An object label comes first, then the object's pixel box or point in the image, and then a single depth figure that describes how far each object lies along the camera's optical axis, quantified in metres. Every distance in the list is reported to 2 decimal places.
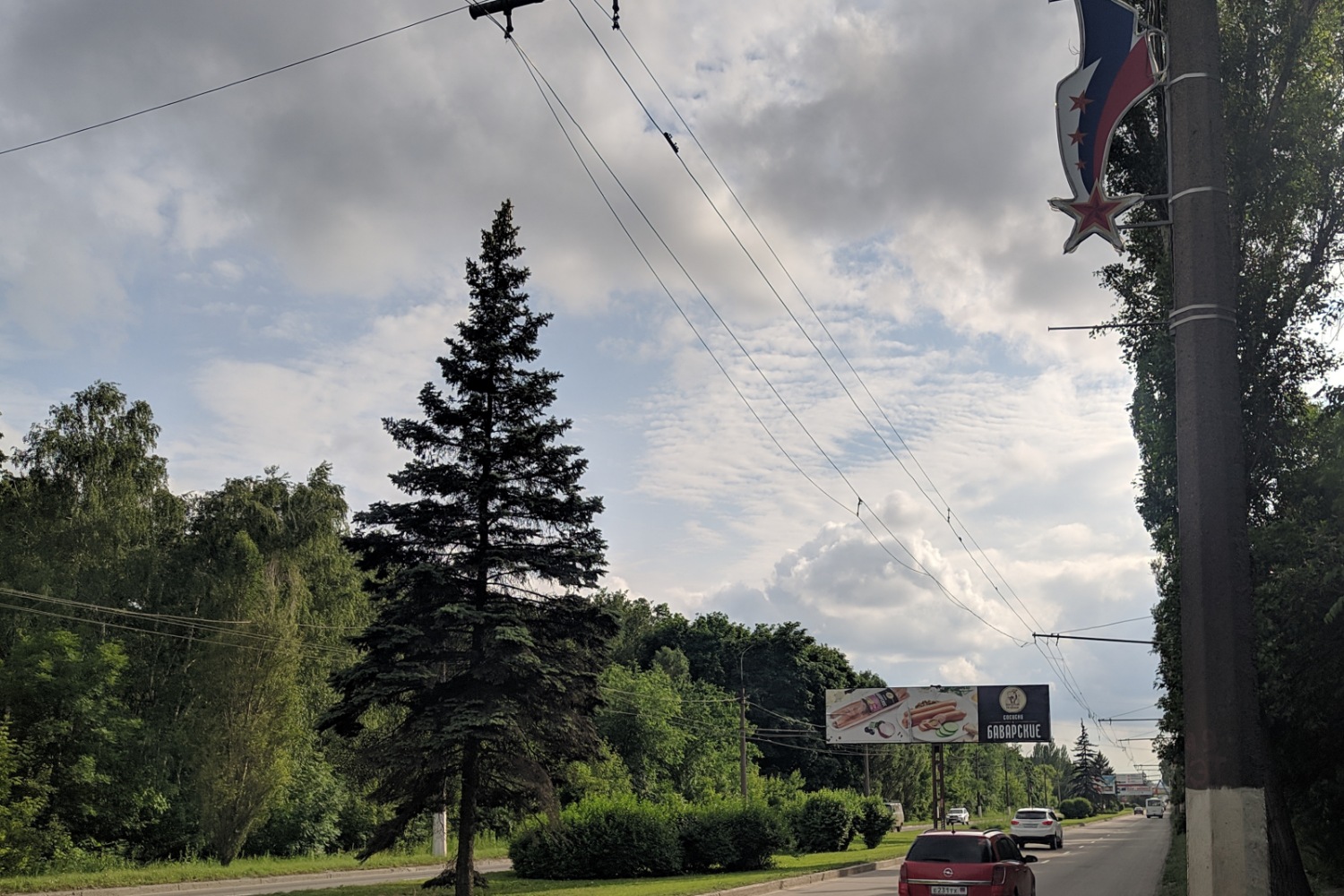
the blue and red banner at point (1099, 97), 6.03
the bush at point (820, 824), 46.53
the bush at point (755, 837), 35.81
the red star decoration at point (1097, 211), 6.19
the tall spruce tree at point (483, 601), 25.00
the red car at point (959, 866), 17.14
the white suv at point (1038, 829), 49.22
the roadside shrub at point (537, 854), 32.53
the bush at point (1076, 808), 119.94
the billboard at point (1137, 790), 157.49
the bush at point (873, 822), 51.25
